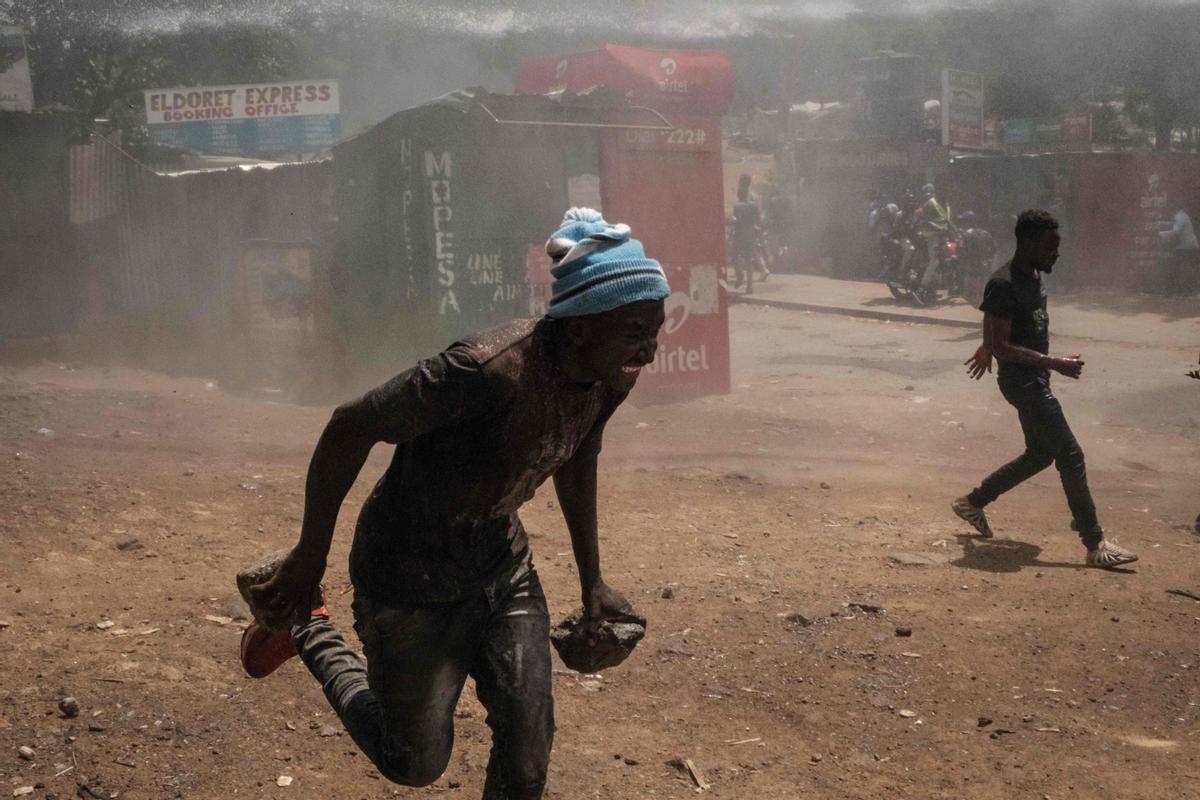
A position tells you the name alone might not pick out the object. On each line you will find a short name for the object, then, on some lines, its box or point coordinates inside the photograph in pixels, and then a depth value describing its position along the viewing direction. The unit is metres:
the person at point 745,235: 20.00
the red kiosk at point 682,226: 10.34
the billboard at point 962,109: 21.62
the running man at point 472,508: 2.40
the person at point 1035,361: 5.82
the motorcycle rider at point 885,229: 18.47
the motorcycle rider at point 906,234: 17.98
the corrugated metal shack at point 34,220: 15.53
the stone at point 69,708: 3.83
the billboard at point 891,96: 23.03
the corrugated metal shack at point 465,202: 10.30
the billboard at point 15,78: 15.41
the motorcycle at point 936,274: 17.73
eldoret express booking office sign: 24.89
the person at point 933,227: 17.69
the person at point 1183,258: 18.02
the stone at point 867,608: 5.12
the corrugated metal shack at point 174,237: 13.61
